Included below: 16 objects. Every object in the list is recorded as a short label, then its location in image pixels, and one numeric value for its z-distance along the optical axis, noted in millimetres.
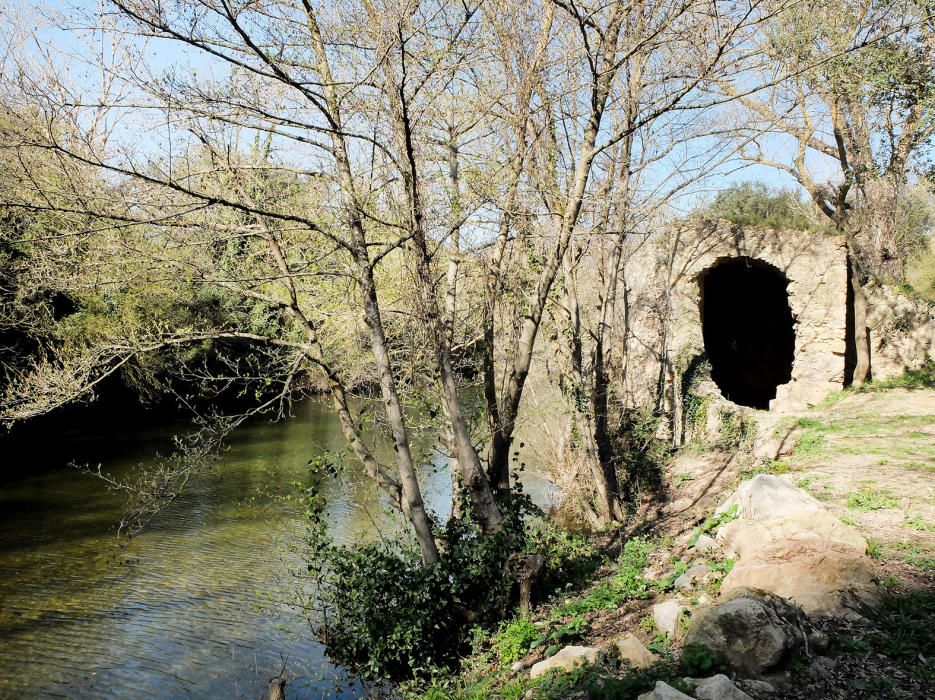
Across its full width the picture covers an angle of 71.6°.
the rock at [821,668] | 3654
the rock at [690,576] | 5410
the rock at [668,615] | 4625
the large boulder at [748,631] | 3701
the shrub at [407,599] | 5902
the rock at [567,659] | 4477
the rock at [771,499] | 5477
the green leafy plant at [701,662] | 3791
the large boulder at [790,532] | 4969
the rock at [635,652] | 4188
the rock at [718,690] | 3436
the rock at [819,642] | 3822
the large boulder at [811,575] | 4273
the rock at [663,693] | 3375
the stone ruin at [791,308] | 11797
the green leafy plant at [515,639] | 5449
